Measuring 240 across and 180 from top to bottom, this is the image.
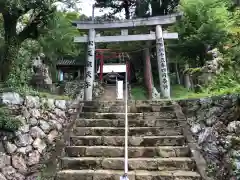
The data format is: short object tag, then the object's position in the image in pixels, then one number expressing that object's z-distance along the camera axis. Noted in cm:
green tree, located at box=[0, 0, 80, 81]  387
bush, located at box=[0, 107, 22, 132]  313
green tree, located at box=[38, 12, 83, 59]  1197
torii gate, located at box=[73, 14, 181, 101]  628
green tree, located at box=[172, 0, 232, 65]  899
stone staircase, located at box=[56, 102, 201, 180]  310
